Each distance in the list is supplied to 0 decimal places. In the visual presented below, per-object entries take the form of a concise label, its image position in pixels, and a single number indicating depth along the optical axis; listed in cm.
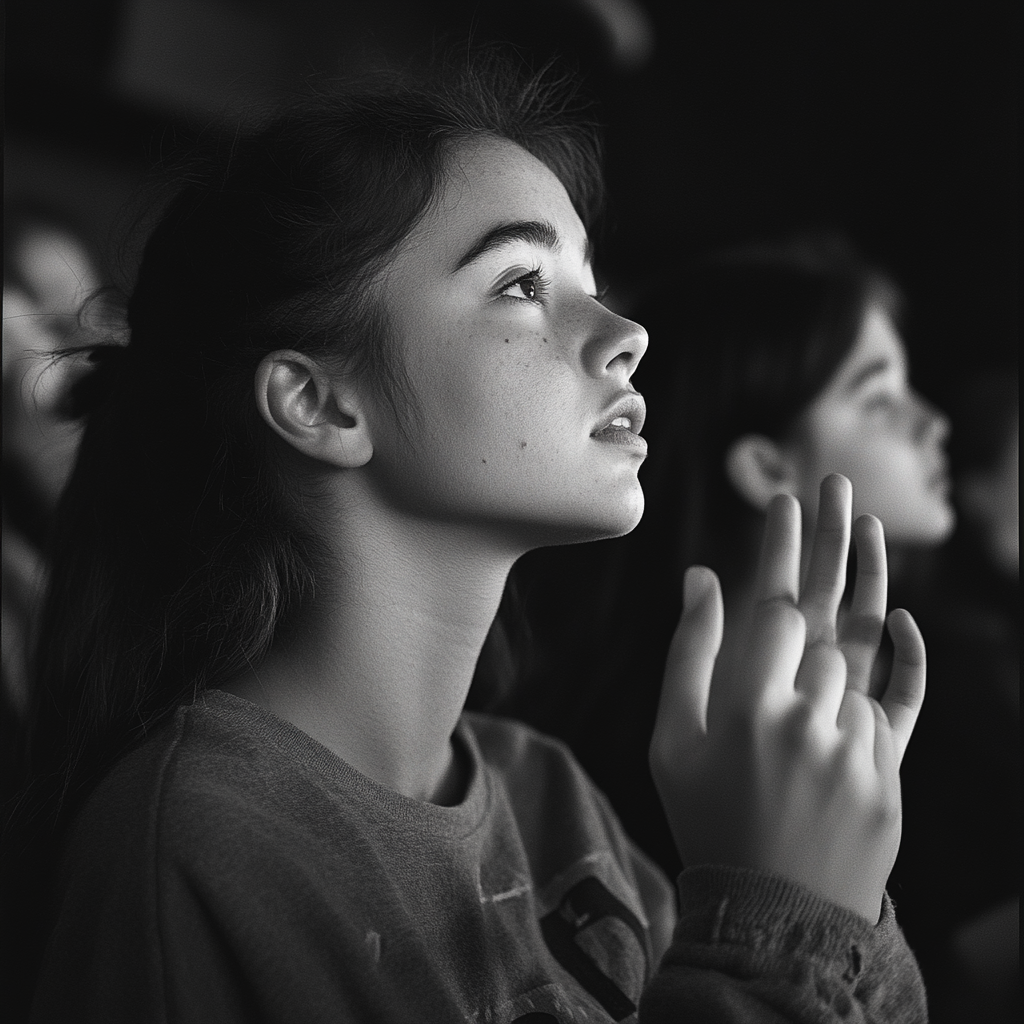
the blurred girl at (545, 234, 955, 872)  122
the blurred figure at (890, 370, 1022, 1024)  114
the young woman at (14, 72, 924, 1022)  63
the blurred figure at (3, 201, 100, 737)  115
